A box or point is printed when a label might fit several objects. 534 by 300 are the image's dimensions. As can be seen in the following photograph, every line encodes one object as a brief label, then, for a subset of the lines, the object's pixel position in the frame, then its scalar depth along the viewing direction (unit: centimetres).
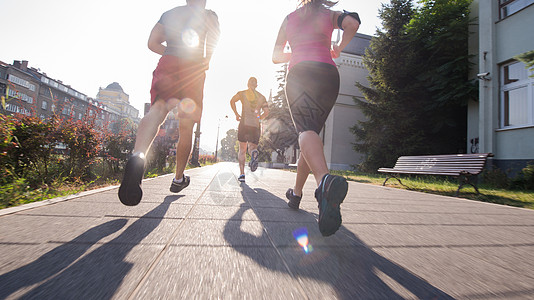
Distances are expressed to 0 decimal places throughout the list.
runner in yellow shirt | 538
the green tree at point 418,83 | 1298
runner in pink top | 212
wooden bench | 505
